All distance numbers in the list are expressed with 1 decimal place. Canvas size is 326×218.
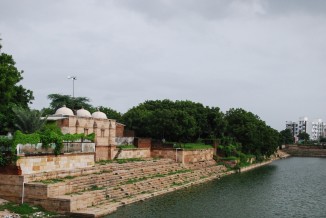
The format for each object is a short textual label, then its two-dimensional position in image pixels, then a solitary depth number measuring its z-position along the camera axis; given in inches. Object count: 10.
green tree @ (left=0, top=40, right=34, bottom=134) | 1106.1
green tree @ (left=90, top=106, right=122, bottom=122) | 2394.2
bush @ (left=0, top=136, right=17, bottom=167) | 872.9
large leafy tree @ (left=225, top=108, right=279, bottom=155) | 2511.1
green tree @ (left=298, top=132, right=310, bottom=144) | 6690.0
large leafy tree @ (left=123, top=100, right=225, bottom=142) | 1898.4
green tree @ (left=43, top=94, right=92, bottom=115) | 2415.6
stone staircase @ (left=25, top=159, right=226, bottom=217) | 834.2
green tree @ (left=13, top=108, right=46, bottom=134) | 1133.1
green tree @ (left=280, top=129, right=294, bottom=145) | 5024.9
